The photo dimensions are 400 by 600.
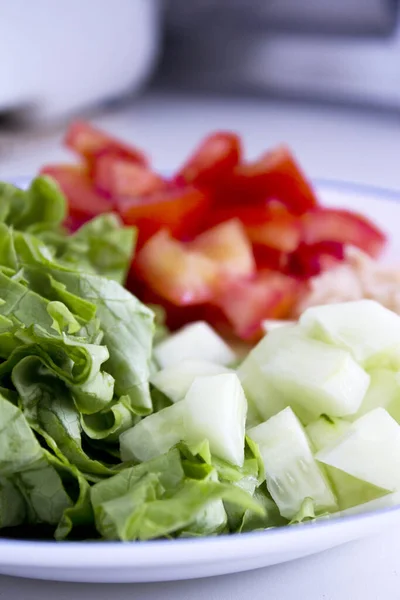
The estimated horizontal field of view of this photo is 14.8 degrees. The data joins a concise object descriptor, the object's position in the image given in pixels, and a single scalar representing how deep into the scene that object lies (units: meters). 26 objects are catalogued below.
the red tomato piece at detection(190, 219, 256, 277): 0.41
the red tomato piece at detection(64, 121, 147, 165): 0.44
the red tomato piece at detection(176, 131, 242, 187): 0.43
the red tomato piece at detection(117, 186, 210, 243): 0.41
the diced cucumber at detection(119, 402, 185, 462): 0.31
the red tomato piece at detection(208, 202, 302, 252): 0.41
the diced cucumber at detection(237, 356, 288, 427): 0.33
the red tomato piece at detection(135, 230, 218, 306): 0.40
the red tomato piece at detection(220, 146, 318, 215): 0.42
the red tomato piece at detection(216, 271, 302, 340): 0.40
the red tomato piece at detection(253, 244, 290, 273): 0.42
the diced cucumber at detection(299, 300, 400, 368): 0.33
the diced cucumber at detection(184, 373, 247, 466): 0.30
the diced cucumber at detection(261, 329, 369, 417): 0.32
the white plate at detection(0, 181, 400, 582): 0.27
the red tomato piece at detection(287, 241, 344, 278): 0.42
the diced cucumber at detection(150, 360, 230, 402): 0.33
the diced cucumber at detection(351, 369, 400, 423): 0.32
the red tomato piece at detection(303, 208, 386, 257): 0.42
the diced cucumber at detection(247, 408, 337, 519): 0.31
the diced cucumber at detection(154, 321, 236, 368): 0.36
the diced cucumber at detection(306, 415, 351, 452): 0.32
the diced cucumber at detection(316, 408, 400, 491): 0.30
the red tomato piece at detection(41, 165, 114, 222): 0.42
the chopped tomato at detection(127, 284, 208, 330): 0.41
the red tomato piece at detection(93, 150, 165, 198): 0.42
